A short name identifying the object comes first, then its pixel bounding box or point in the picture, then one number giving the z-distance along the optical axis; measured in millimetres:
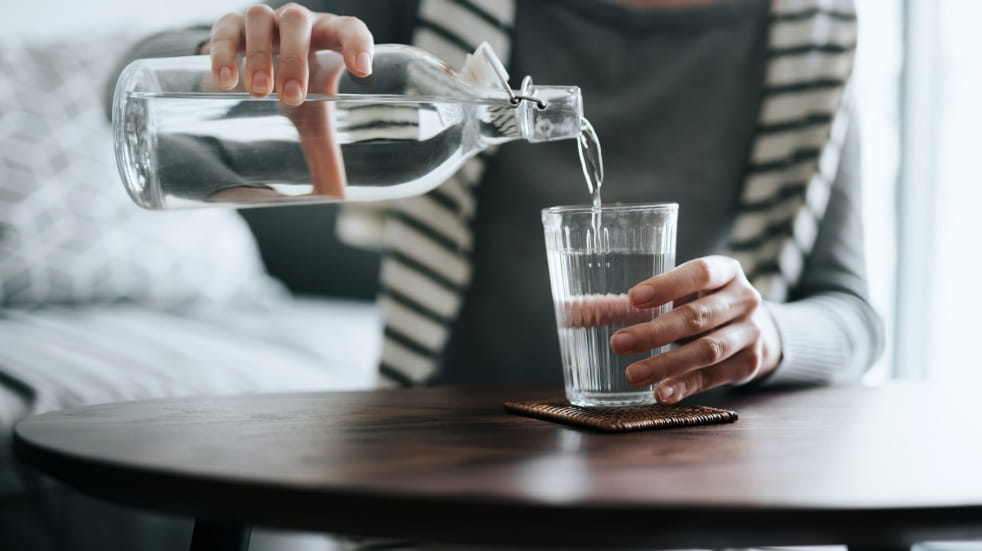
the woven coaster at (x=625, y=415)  583
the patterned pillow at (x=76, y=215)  1583
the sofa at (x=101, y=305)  1175
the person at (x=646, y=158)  1195
